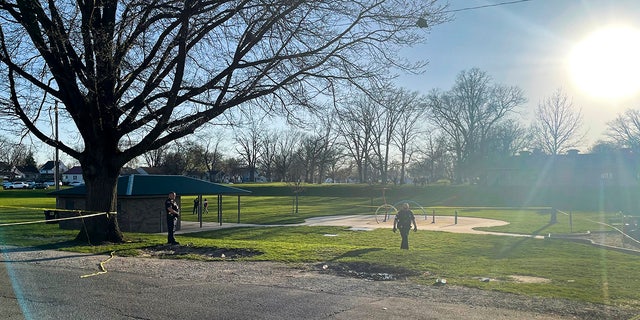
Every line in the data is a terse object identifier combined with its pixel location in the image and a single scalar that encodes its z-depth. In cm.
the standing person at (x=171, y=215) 1662
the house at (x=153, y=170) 10624
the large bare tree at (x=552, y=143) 7900
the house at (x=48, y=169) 14748
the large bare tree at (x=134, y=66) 1462
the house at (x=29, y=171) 14138
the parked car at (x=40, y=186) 9631
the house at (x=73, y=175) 13662
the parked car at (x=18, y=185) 9606
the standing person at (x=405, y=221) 1706
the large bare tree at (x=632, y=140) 7631
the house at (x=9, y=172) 11781
